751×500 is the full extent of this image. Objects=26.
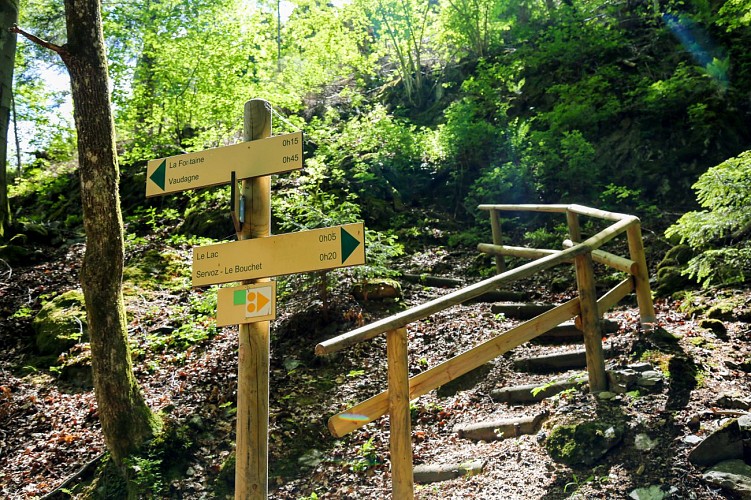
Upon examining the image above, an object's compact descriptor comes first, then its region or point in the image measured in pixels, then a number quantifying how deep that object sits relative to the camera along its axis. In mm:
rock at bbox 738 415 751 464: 3411
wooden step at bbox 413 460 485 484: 4074
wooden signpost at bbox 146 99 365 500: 3090
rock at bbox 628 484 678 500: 3244
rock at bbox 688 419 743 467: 3406
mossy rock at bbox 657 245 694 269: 7078
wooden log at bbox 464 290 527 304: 7555
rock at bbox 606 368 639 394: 4404
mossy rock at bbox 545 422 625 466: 3760
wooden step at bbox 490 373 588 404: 4766
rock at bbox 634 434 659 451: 3695
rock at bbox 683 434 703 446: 3611
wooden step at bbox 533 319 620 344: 5914
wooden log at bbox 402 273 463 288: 8617
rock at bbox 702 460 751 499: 3133
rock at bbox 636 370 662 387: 4359
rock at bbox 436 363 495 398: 5586
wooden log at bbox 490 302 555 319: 6801
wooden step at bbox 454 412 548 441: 4367
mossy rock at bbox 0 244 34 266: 9762
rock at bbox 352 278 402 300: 7426
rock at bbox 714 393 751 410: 3878
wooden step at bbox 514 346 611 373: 5262
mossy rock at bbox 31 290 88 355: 7238
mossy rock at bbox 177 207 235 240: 10688
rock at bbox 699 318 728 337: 5215
